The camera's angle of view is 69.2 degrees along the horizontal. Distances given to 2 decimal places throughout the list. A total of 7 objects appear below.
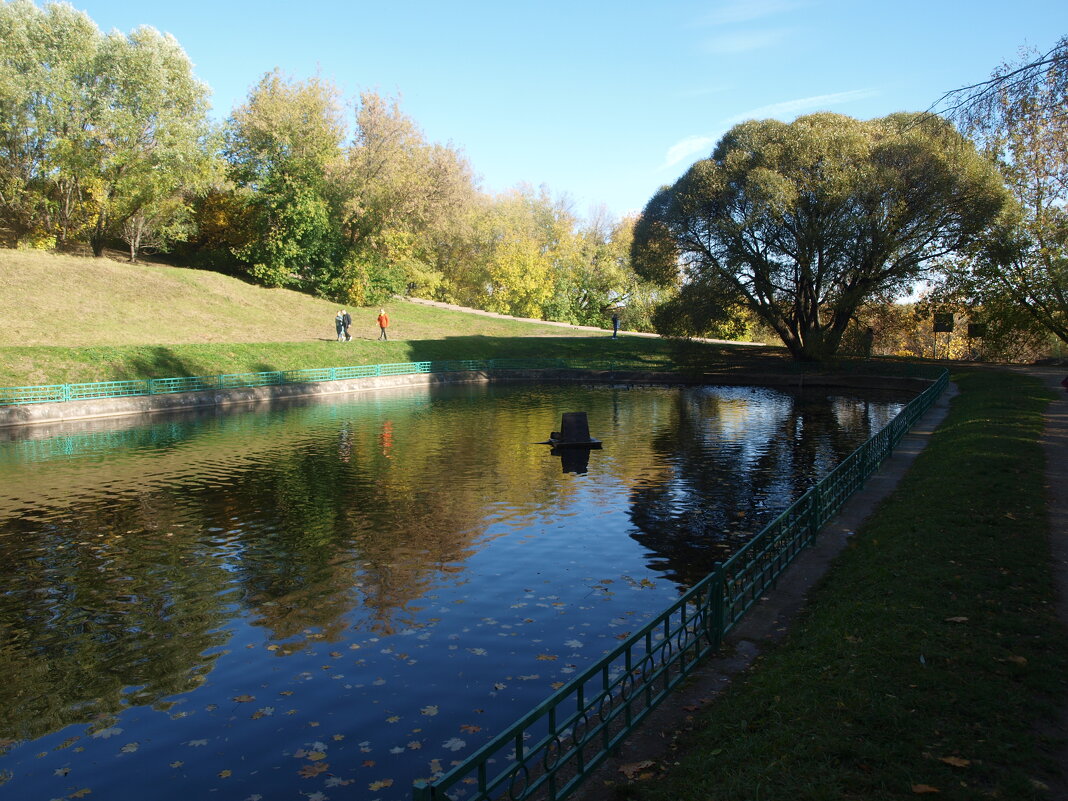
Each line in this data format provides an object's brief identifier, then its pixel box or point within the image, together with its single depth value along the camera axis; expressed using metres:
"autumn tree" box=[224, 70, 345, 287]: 60.72
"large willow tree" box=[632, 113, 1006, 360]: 40.09
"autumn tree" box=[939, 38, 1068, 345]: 40.62
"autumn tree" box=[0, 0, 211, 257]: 50.66
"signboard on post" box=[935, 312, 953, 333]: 45.94
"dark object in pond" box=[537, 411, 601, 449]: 23.44
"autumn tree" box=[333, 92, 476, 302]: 62.62
